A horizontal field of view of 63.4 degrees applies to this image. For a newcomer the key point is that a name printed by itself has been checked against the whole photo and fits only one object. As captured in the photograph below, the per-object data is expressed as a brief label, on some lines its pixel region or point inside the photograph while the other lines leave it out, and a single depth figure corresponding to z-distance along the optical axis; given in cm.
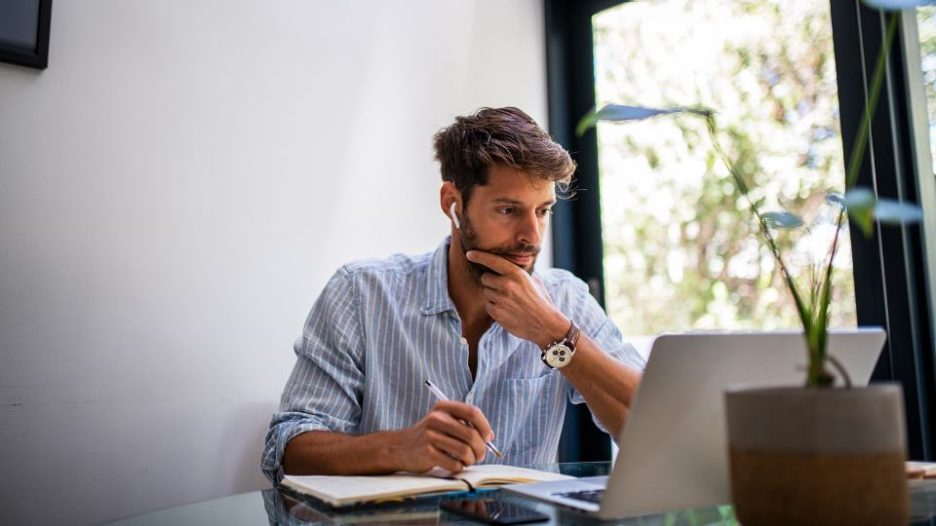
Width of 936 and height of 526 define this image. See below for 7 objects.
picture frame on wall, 146
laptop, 70
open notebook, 91
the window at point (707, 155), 219
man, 141
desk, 82
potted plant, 53
